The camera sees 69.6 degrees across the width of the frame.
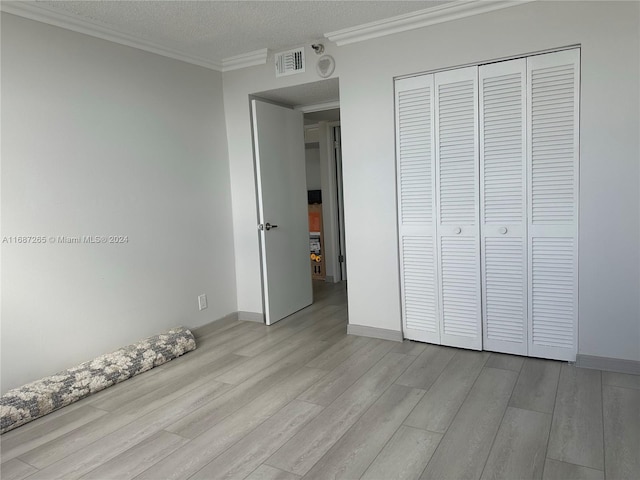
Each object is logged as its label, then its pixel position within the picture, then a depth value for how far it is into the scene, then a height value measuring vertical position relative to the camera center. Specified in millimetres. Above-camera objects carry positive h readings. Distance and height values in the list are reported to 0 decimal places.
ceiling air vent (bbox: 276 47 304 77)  3727 +1069
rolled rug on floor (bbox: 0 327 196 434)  2533 -1079
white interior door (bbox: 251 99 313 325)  4066 -138
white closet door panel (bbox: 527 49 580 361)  2824 -122
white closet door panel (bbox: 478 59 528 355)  2990 -126
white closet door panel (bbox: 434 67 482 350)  3146 -128
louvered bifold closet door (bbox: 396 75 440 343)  3305 -142
